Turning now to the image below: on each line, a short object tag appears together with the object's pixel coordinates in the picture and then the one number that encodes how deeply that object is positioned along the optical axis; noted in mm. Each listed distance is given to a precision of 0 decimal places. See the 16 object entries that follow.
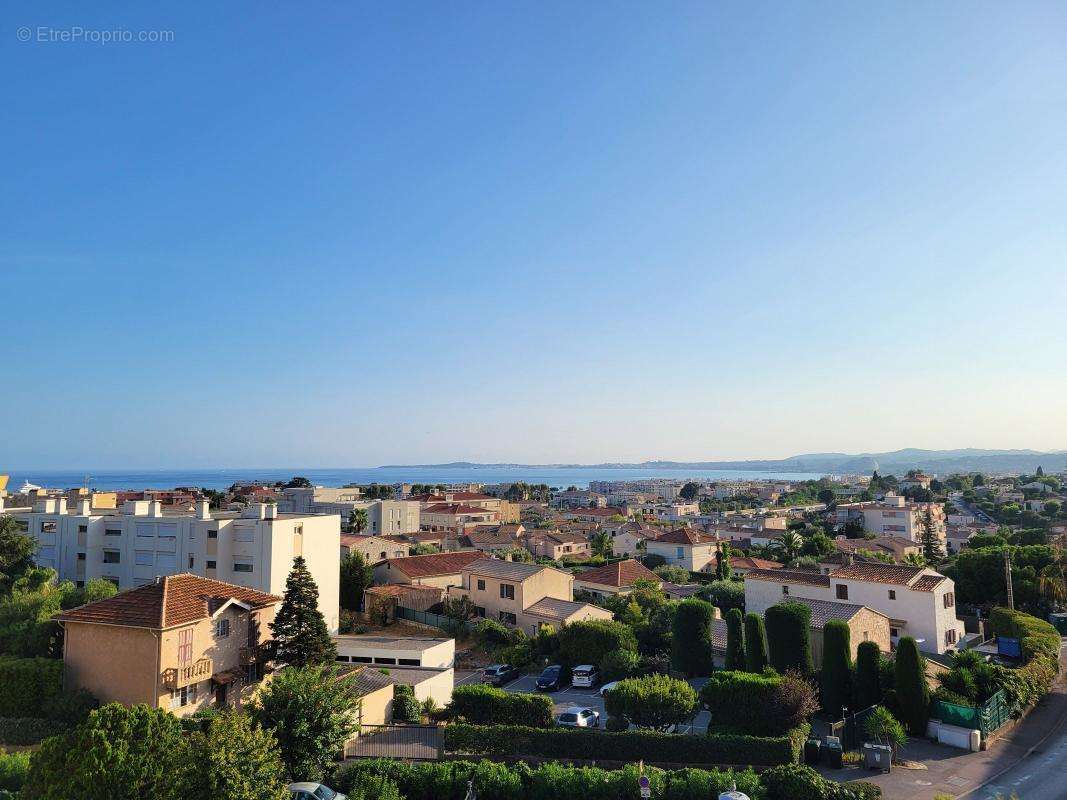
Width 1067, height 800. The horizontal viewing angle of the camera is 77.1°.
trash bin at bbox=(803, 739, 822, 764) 22281
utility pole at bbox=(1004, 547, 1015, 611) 42250
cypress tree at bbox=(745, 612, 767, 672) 28609
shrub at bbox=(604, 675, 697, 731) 23734
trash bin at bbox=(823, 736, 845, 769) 21922
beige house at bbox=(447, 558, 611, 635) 39062
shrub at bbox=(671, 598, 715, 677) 31359
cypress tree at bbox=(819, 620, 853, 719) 26594
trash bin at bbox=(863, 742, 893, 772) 21641
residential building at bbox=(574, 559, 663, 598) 48938
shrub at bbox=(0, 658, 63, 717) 23391
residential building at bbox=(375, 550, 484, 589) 47656
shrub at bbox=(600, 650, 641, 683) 31484
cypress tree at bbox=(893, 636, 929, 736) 25031
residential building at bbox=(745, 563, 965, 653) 36062
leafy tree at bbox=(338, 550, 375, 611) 44312
